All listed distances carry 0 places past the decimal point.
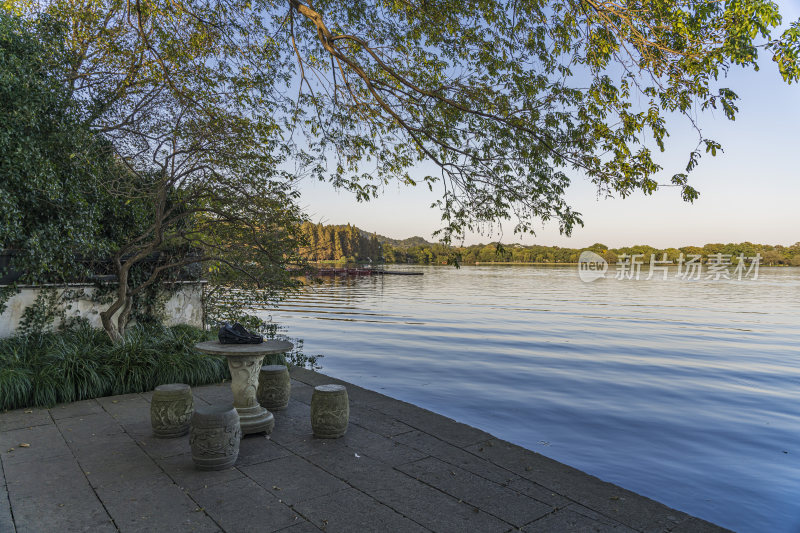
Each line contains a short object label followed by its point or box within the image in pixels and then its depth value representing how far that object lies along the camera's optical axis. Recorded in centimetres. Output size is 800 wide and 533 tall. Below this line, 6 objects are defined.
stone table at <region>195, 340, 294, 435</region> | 561
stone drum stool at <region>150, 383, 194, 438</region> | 557
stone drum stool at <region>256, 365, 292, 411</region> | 677
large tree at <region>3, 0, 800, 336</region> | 566
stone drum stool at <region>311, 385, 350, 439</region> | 568
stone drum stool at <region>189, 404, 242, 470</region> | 468
